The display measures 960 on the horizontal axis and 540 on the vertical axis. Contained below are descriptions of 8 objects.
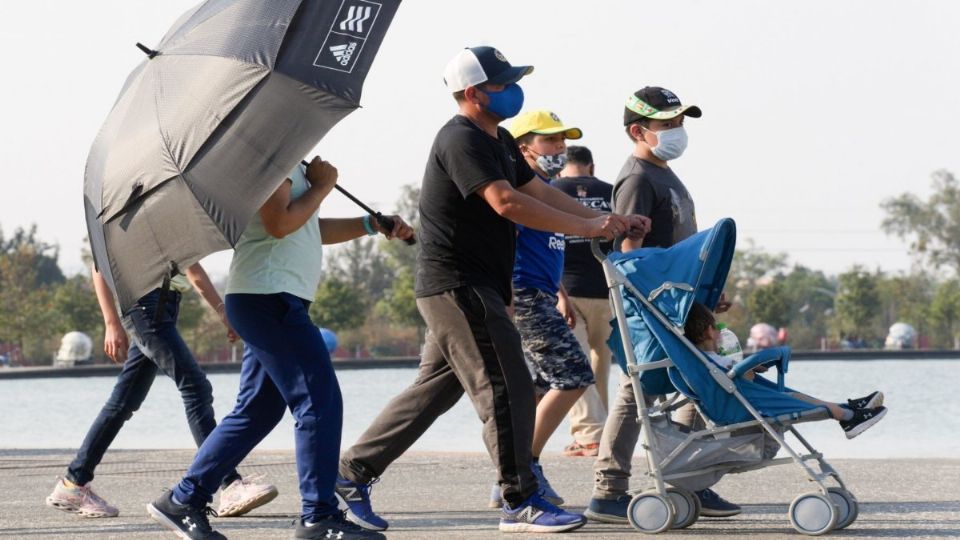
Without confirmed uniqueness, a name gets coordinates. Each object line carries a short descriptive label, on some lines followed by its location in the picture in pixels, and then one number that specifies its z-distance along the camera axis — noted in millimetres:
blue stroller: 11148
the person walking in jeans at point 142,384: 13250
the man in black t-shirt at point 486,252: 11086
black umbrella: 9992
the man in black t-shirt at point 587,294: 18219
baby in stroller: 11141
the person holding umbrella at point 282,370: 10258
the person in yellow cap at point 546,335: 12586
